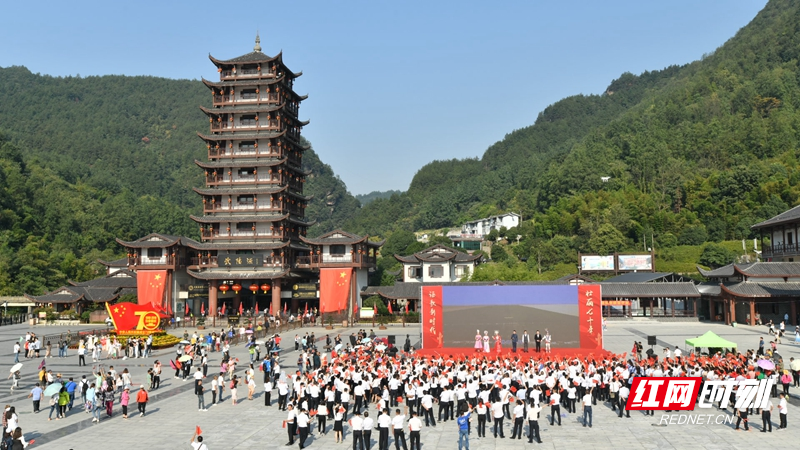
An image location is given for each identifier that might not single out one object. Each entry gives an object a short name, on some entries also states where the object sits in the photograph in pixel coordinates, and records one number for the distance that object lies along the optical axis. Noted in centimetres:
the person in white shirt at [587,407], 1803
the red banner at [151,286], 5697
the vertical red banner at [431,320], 3397
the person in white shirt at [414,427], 1556
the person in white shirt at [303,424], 1639
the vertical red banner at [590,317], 3288
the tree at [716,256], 6919
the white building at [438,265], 6500
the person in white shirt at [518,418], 1733
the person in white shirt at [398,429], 1593
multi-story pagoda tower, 5788
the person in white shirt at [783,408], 1747
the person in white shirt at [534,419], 1664
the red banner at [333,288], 5631
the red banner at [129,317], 3909
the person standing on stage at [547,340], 3246
